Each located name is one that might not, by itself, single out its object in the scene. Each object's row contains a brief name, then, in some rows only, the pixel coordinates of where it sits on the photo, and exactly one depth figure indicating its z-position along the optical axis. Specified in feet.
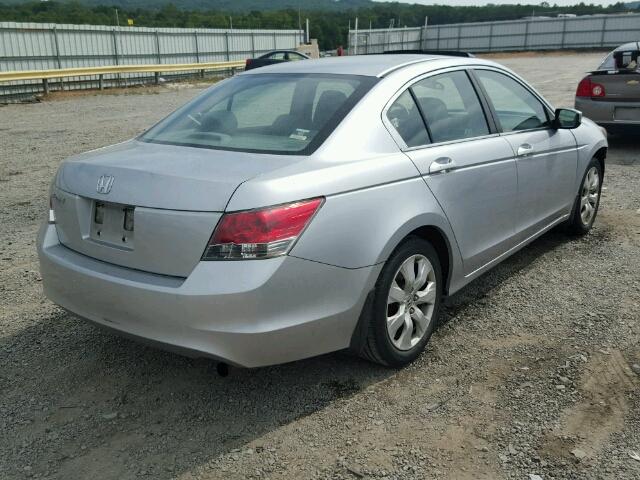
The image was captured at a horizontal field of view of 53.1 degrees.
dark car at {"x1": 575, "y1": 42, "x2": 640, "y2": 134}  30.04
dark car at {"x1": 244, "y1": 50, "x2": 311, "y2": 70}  63.82
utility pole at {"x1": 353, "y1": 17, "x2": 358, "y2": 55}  127.57
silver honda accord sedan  9.10
